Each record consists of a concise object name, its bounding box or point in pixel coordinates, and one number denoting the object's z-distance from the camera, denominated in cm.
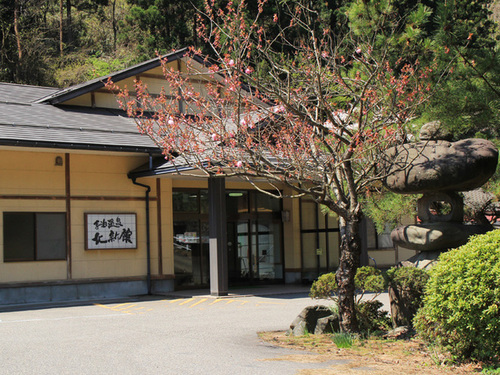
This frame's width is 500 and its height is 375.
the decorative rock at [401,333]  834
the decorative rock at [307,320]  888
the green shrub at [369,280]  861
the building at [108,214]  1462
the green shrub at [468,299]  614
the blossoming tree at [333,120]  823
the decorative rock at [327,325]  880
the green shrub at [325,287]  898
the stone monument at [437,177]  823
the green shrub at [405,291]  814
